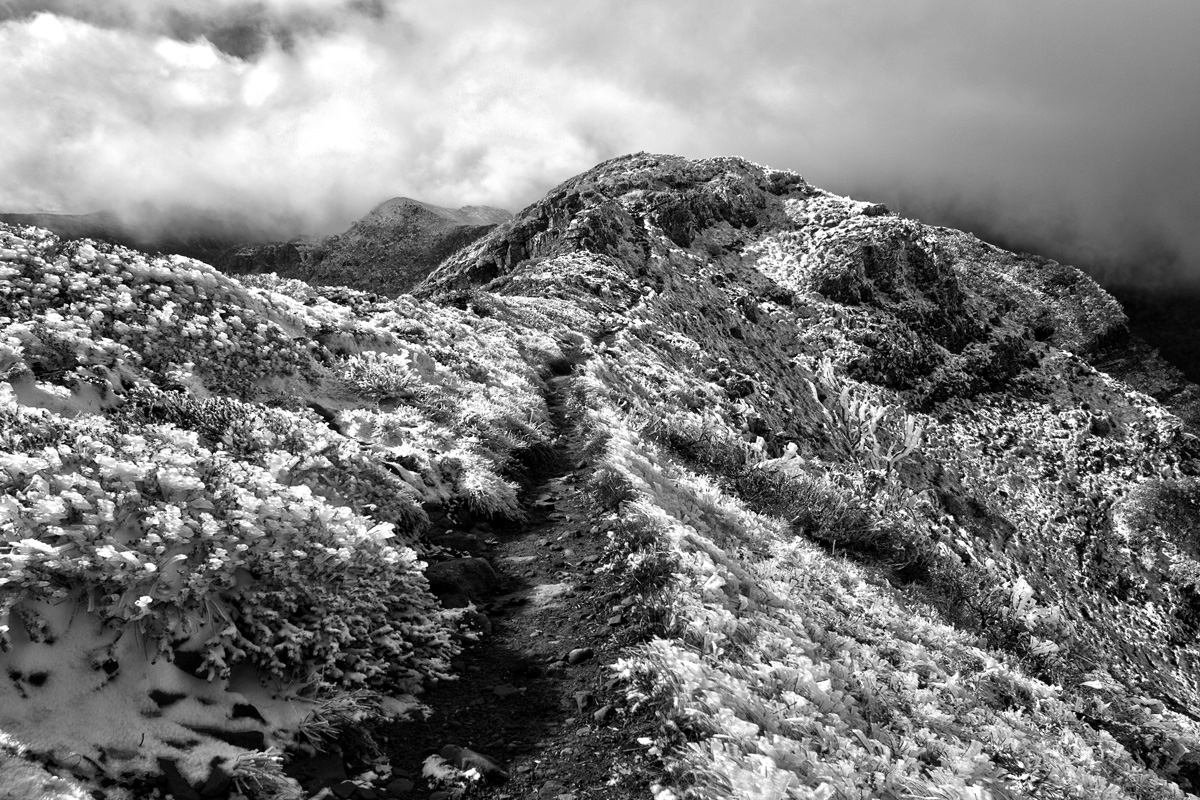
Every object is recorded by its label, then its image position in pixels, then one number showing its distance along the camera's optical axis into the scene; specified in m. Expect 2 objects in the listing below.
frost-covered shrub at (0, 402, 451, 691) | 3.63
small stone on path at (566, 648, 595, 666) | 5.07
